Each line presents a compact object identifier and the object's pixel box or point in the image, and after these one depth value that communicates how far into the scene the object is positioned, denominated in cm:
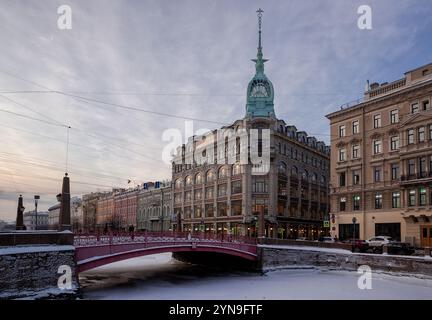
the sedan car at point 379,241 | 4525
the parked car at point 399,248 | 4234
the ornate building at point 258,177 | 7412
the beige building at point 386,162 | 4800
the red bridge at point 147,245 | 3028
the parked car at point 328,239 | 5366
